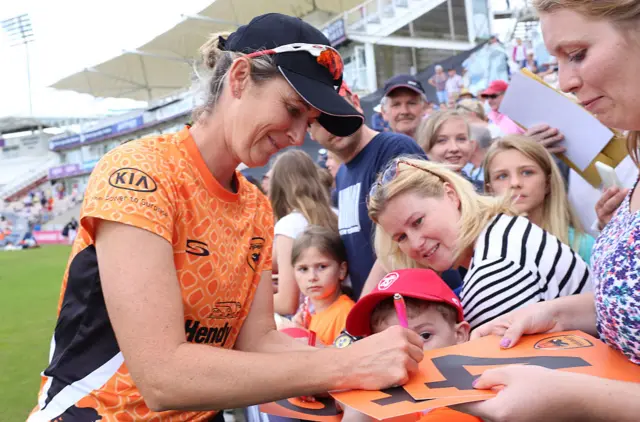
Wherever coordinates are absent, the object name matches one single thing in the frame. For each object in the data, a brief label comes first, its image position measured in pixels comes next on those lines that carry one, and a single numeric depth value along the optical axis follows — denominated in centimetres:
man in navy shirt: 311
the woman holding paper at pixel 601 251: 110
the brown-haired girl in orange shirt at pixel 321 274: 353
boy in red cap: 181
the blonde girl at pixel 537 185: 292
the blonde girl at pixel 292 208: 382
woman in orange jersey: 133
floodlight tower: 5206
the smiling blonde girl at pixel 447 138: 404
